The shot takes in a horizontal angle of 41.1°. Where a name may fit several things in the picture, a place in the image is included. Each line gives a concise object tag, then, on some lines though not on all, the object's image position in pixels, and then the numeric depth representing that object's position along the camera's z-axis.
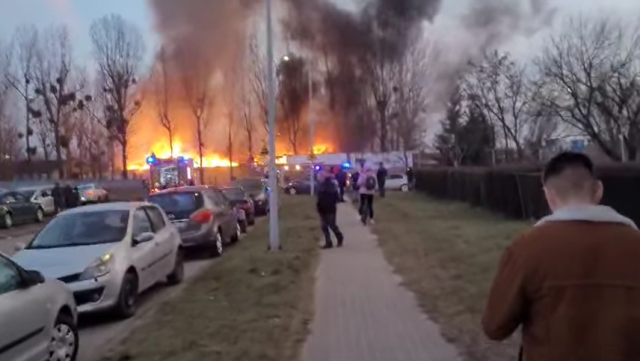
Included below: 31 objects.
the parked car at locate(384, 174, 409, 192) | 58.88
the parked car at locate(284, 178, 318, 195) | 54.88
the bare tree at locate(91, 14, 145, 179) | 62.69
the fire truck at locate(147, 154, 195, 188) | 46.33
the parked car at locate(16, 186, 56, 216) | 38.28
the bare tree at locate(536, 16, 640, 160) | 33.59
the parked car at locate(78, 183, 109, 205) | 45.08
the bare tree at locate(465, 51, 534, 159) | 44.84
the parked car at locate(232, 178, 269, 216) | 32.72
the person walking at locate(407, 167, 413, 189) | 58.05
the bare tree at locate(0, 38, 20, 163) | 62.08
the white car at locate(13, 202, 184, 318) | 9.63
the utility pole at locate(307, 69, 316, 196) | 46.66
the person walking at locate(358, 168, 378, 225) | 22.96
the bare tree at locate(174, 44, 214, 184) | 59.53
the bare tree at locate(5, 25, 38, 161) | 62.31
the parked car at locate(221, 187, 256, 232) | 24.43
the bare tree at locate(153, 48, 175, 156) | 61.84
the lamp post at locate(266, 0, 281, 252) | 16.47
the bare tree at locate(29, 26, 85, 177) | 63.45
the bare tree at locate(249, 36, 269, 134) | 63.43
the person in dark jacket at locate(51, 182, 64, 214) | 40.62
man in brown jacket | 2.96
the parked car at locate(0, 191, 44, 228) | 33.06
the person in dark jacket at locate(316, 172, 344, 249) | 17.19
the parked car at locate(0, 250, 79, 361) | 6.34
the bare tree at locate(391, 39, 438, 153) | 68.50
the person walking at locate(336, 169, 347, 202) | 36.84
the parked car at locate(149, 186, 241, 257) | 16.86
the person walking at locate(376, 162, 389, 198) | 41.34
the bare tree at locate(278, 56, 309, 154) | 69.75
